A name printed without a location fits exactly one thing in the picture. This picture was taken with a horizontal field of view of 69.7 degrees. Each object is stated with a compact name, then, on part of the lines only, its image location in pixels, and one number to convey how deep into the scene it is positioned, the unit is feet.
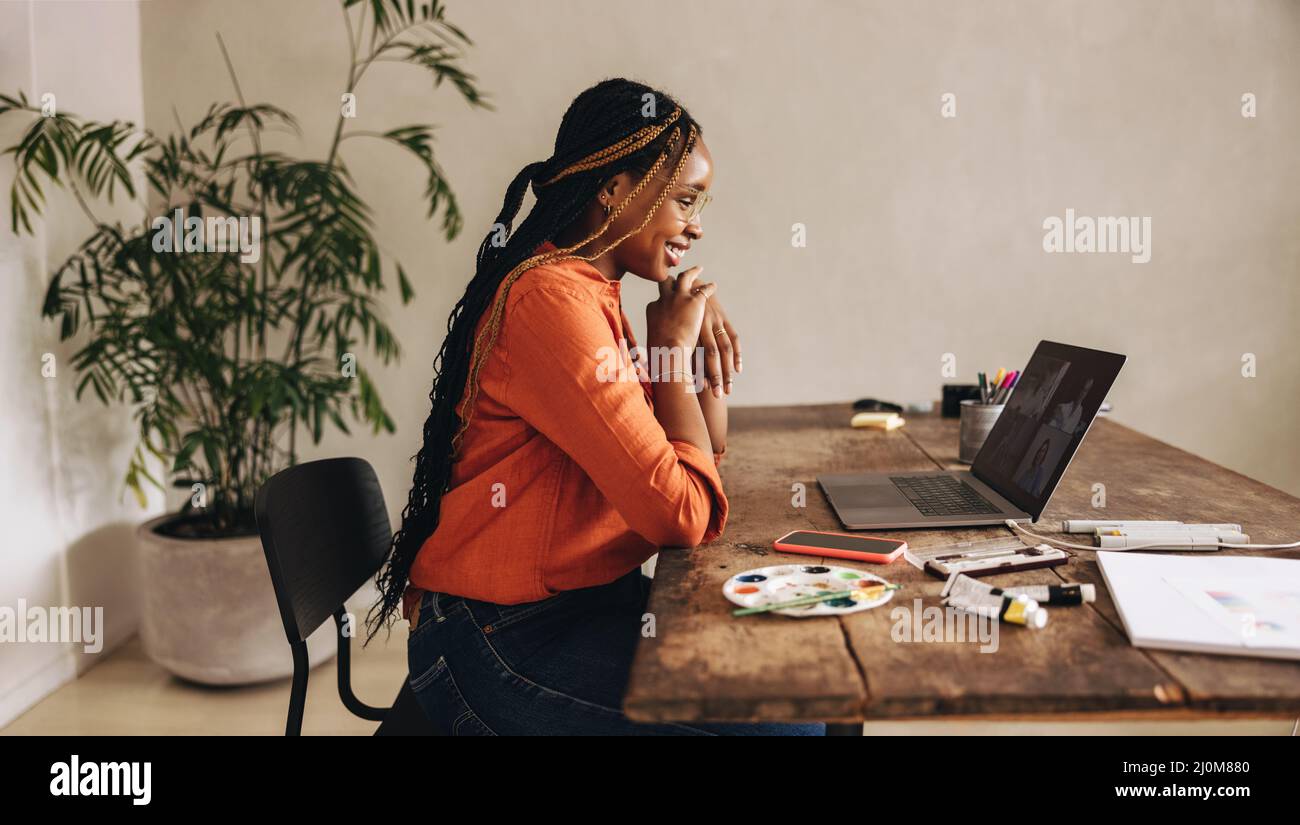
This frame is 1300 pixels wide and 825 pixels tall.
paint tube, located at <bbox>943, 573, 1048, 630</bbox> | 2.90
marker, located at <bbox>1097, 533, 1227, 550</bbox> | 3.64
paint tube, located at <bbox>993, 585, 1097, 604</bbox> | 3.09
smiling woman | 3.59
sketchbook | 2.68
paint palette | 3.10
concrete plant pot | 8.32
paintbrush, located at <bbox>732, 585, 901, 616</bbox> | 3.06
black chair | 3.93
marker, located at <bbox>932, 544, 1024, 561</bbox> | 3.60
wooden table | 2.46
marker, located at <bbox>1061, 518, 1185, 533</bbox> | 3.92
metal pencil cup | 5.64
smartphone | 3.66
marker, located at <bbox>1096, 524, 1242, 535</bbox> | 3.76
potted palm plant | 8.14
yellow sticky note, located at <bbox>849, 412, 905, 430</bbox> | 7.00
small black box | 7.51
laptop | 4.12
